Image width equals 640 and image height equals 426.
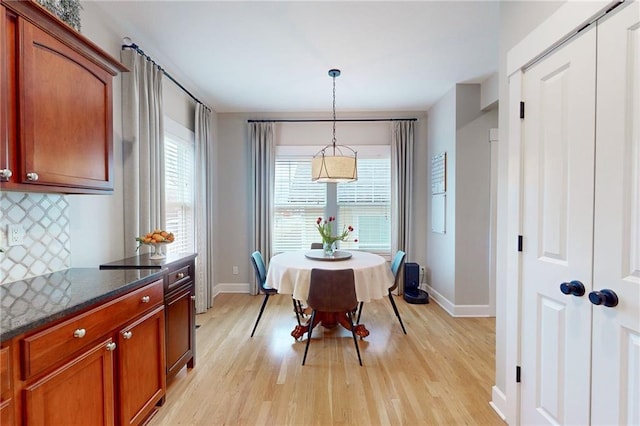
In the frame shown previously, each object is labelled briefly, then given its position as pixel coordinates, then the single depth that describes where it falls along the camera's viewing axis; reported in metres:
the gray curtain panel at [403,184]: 4.62
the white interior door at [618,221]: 1.18
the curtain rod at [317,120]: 4.73
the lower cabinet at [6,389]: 1.00
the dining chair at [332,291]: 2.57
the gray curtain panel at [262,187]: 4.63
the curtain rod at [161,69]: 2.54
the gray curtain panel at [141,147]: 2.48
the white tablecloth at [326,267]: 2.81
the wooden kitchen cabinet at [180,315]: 2.19
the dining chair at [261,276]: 3.17
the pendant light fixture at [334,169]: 3.10
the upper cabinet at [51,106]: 1.32
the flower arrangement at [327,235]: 3.30
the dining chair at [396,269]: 3.17
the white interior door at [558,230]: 1.37
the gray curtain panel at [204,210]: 3.85
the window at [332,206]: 4.82
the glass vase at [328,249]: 3.33
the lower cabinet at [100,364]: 1.14
